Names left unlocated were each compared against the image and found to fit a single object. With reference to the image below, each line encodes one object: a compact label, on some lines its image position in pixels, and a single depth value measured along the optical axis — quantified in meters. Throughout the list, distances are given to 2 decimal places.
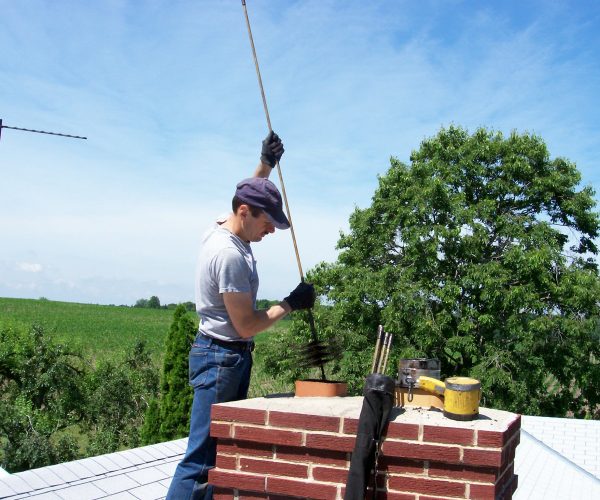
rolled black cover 2.23
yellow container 2.36
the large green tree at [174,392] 13.64
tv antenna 7.01
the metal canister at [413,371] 2.64
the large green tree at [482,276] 17.12
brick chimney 2.21
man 2.78
